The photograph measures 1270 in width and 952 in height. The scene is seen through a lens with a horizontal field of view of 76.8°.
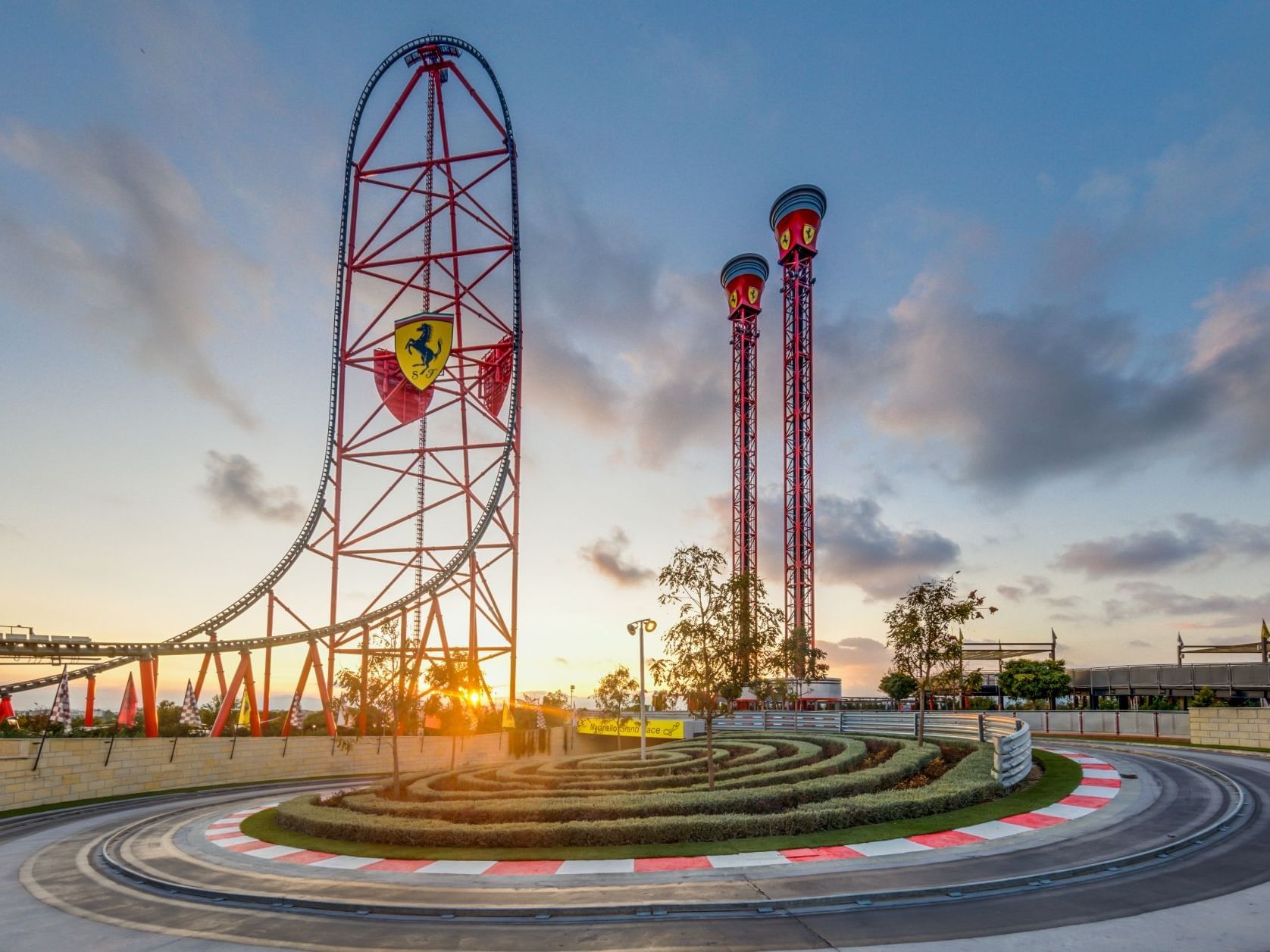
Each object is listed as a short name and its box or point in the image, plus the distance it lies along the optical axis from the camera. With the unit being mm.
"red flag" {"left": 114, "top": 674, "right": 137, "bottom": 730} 35219
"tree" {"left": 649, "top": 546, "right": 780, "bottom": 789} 23938
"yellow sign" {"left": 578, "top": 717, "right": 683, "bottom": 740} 55438
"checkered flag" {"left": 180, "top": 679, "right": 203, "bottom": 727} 38656
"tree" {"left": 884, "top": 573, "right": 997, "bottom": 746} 27797
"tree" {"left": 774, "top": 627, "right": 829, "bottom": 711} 78700
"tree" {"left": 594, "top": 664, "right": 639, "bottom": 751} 69188
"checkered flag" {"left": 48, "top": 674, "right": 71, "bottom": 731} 33438
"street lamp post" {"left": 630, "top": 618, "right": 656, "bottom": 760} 32906
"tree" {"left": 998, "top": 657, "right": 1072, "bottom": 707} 73250
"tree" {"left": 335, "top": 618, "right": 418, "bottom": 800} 27225
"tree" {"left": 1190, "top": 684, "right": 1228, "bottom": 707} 52469
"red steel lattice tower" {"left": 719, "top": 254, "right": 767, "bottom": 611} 100938
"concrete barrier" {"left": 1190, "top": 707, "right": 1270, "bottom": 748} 30109
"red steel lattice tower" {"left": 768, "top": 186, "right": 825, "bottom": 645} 92812
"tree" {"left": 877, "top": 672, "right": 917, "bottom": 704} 78356
